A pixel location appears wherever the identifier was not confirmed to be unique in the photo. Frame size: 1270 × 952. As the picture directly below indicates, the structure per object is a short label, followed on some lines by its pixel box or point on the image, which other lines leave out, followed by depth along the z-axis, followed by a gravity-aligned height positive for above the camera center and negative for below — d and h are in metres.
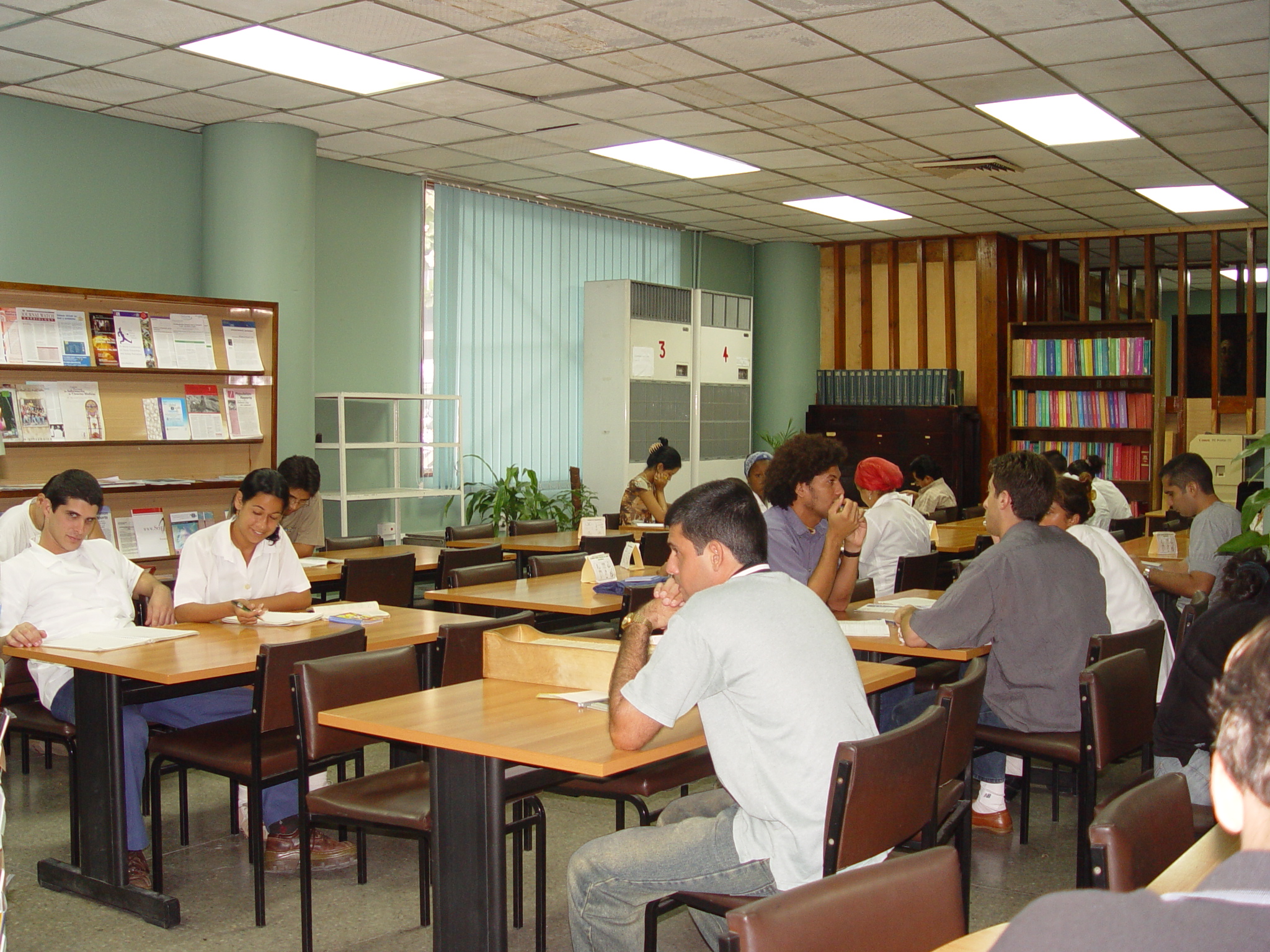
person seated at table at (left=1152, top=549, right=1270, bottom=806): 3.19 -0.59
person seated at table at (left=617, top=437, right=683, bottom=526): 7.94 -0.31
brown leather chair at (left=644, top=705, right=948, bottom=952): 2.30 -0.71
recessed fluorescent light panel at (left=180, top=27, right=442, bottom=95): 5.47 +1.84
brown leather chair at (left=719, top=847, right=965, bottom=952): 1.51 -0.62
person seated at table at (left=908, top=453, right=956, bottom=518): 8.58 -0.33
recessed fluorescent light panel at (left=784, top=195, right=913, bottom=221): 9.54 +1.92
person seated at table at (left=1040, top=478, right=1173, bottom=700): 4.34 -0.54
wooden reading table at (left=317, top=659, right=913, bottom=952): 2.62 -0.75
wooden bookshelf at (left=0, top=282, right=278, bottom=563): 6.22 +0.03
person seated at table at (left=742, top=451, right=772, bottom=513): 6.96 -0.14
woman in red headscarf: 5.92 -0.48
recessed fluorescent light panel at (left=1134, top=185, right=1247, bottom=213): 9.05 +1.90
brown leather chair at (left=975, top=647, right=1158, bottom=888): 3.02 -0.73
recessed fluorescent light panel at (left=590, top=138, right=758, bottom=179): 7.70 +1.89
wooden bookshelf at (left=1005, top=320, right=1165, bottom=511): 10.51 +0.51
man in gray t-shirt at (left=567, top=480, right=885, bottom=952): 2.37 -0.55
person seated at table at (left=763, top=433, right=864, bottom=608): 4.36 -0.27
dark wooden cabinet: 10.77 +0.07
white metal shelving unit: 7.49 -0.04
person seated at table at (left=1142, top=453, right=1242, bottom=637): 5.37 -0.37
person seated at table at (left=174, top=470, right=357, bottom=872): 4.25 -0.47
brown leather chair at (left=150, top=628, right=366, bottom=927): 3.40 -0.90
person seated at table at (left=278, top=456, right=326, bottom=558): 5.82 -0.33
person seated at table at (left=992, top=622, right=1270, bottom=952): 1.01 -0.39
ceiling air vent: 7.91 +1.86
